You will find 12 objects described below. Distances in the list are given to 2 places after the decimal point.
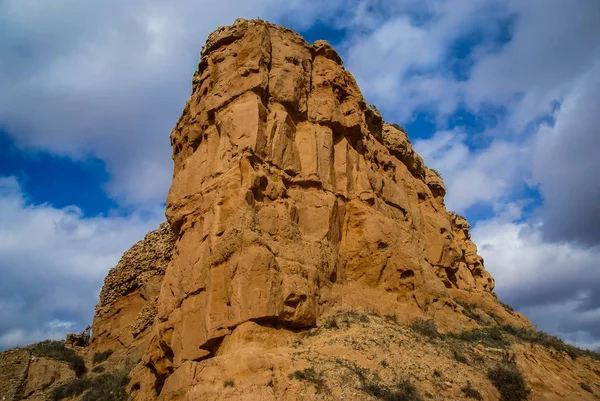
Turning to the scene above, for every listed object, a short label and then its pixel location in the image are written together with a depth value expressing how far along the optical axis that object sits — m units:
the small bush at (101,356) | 23.50
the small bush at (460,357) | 11.81
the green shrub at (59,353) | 22.66
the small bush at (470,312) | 16.35
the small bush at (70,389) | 19.88
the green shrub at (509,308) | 22.79
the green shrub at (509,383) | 11.23
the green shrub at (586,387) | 13.36
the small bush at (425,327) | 13.13
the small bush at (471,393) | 10.51
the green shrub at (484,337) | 13.81
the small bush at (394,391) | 9.32
